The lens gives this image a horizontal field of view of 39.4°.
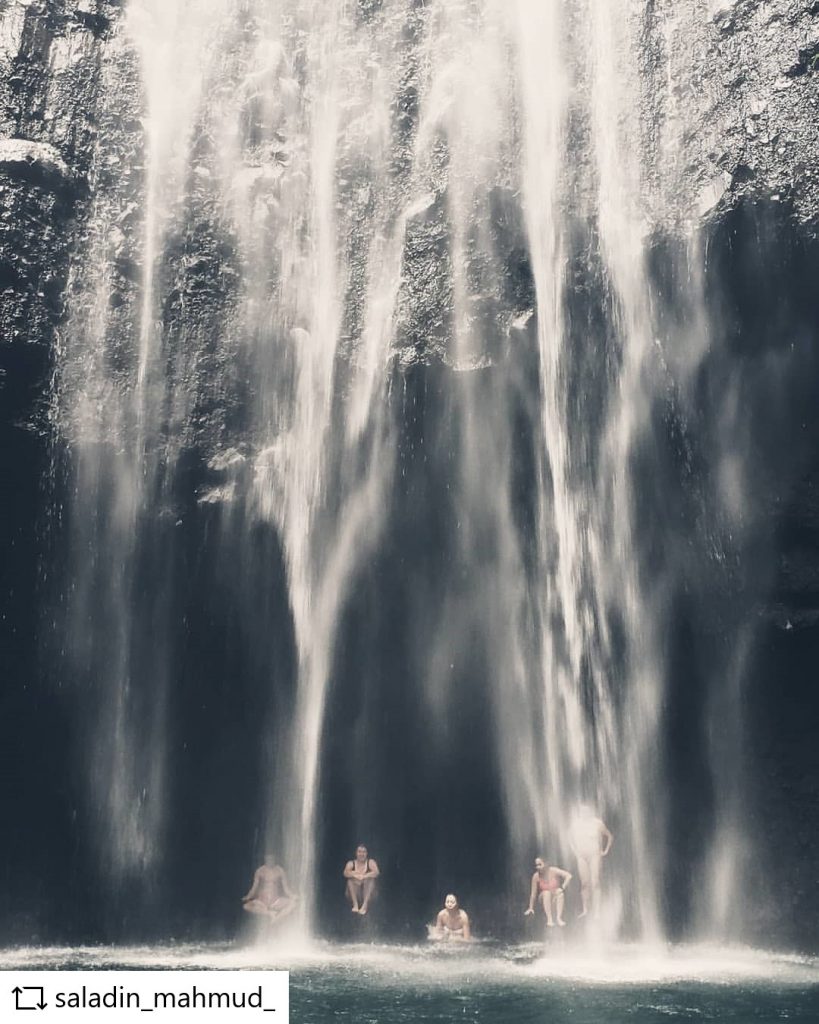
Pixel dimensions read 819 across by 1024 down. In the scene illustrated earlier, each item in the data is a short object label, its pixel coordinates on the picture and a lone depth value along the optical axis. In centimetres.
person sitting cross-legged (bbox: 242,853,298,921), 1524
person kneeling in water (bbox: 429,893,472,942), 1501
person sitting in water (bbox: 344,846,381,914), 1563
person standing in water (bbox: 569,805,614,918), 1532
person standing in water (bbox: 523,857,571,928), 1486
